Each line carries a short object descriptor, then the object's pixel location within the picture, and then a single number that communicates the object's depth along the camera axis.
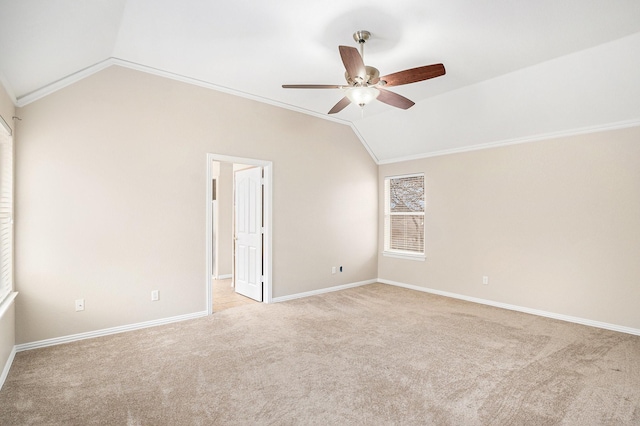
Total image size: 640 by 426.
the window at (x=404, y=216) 5.71
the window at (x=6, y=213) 2.78
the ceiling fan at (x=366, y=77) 2.57
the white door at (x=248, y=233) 4.78
